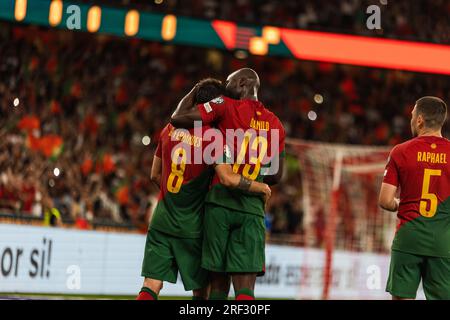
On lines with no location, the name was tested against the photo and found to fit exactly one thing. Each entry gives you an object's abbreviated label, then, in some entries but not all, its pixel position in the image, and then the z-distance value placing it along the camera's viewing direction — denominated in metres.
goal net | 30.53
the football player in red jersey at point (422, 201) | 12.41
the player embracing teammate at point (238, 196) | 12.56
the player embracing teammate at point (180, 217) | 12.97
